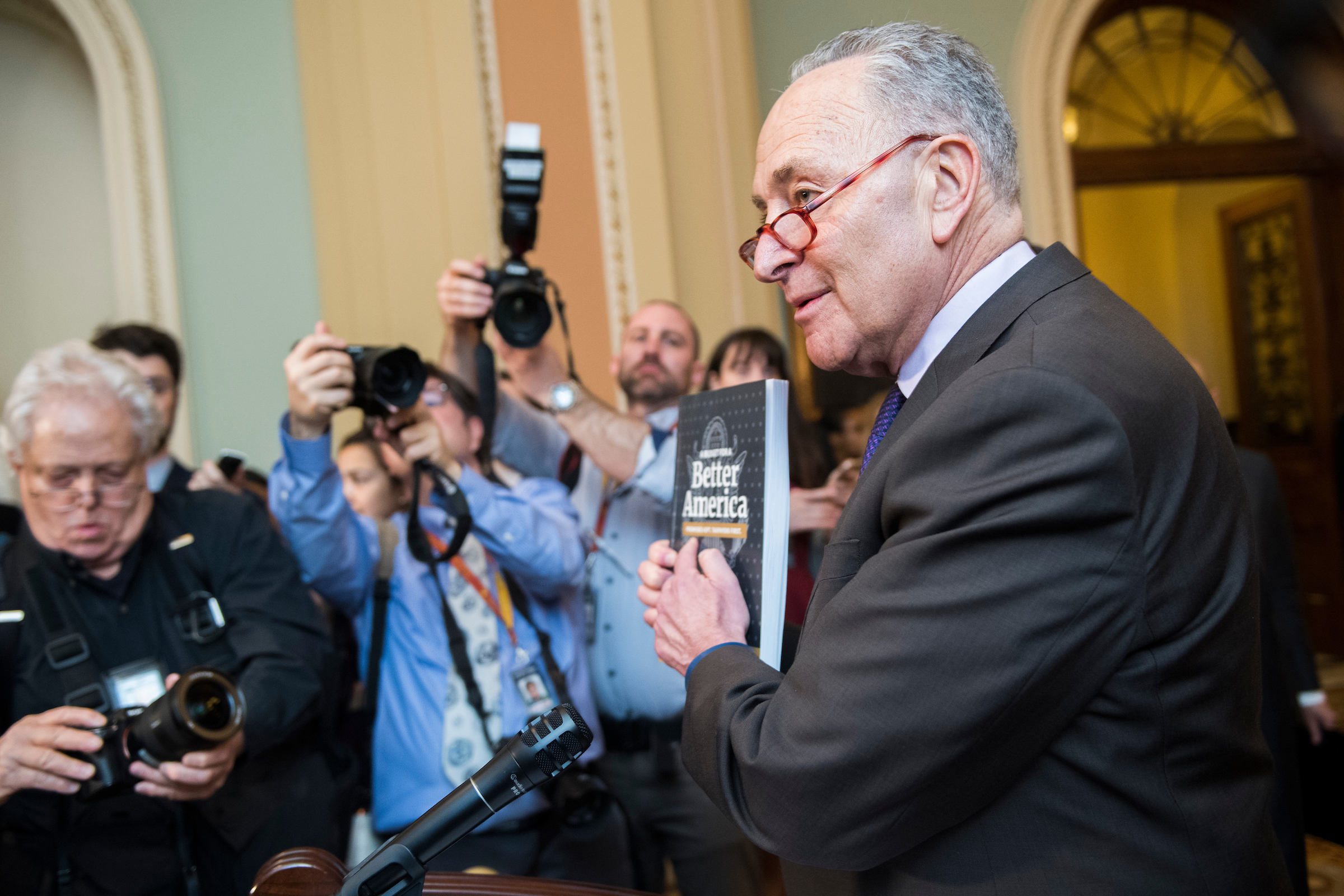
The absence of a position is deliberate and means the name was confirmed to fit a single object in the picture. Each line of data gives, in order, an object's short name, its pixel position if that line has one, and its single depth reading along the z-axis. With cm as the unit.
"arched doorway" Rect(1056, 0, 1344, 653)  523
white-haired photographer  150
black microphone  80
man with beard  211
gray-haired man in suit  76
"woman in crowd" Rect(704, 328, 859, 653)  238
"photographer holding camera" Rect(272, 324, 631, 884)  188
